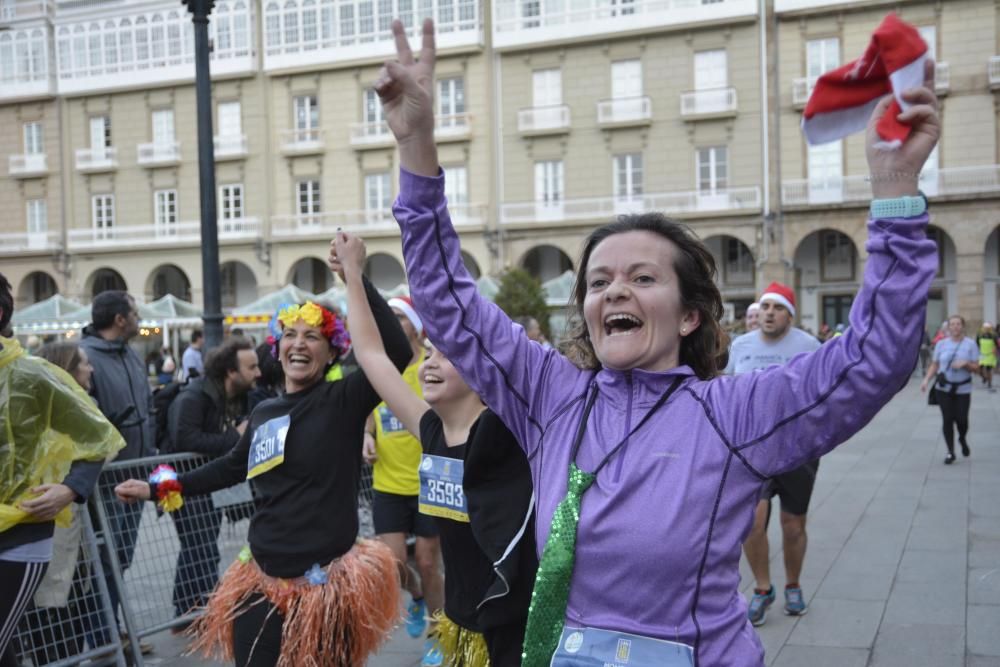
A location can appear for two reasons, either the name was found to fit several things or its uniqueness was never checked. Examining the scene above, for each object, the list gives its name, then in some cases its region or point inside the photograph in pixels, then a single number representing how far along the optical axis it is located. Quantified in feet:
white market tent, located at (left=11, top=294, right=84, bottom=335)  76.07
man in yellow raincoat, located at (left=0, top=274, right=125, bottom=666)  10.76
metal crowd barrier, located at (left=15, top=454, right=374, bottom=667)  14.90
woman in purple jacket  5.74
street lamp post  23.20
